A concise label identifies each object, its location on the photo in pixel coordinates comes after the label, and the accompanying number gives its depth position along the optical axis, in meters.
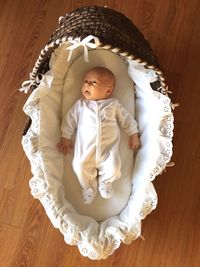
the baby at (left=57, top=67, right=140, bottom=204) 1.25
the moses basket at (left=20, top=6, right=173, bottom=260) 1.15
